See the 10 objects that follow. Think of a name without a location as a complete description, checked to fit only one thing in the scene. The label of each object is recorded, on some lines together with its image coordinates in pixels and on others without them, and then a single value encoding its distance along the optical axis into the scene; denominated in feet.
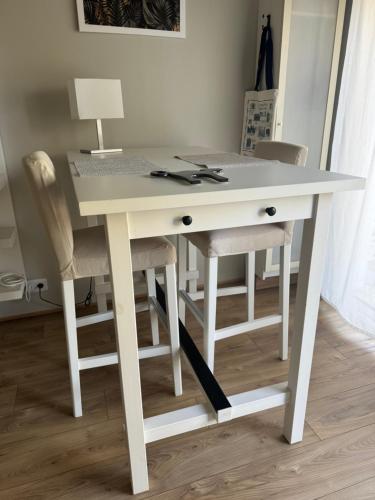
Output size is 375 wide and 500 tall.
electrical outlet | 7.21
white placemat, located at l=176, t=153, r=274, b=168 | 4.30
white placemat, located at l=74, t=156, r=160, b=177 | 3.81
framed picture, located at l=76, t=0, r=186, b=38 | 6.01
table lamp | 5.55
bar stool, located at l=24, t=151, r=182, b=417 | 3.60
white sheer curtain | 5.99
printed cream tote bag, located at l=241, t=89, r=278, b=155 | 6.68
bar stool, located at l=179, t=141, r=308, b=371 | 4.64
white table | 2.91
